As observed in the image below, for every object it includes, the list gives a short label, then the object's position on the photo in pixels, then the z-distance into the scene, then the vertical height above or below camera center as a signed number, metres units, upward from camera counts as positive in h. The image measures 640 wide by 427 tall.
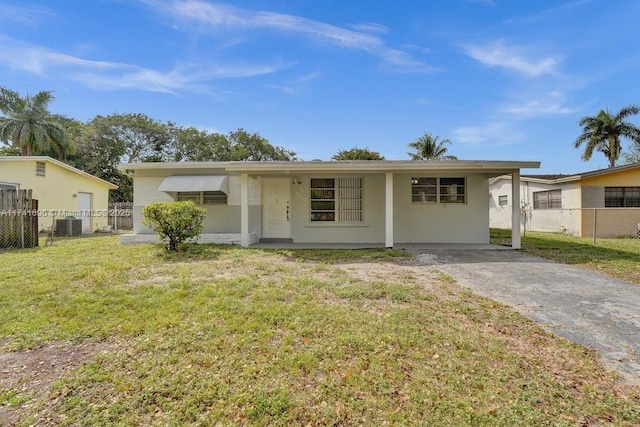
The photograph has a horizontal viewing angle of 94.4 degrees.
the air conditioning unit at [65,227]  13.78 -0.65
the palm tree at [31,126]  19.11 +5.71
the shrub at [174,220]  8.13 -0.20
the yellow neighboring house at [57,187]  12.99 +1.25
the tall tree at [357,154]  32.62 +6.58
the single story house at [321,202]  10.17 +0.37
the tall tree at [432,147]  27.94 +6.20
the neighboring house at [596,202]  12.99 +0.50
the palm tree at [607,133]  21.39 +5.89
